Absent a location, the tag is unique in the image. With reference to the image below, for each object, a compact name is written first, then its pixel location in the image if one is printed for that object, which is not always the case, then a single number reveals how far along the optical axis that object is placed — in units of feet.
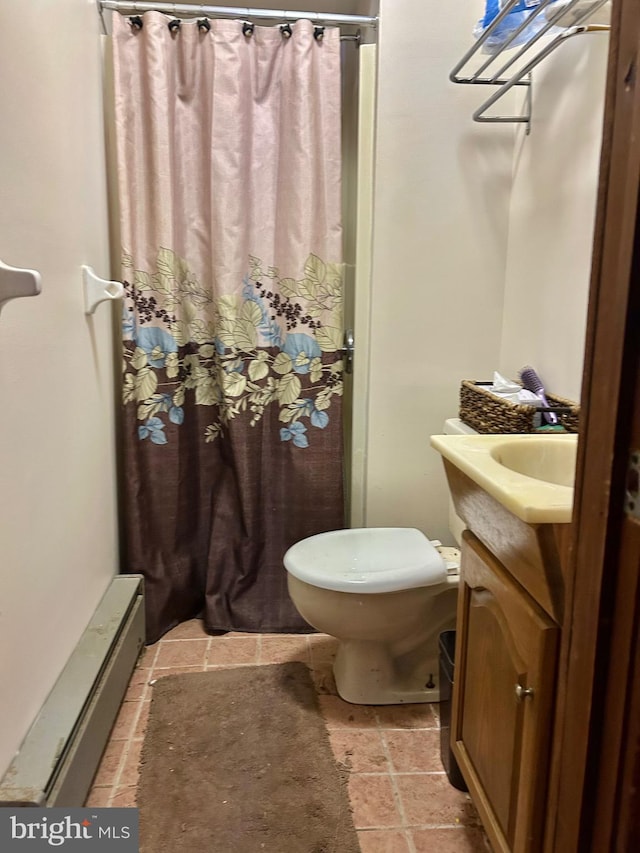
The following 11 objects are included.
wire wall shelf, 4.32
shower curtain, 5.96
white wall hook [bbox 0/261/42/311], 3.15
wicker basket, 4.90
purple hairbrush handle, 5.38
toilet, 5.05
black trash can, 4.66
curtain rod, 5.82
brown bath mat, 4.16
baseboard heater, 3.51
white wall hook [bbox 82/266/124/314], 5.20
